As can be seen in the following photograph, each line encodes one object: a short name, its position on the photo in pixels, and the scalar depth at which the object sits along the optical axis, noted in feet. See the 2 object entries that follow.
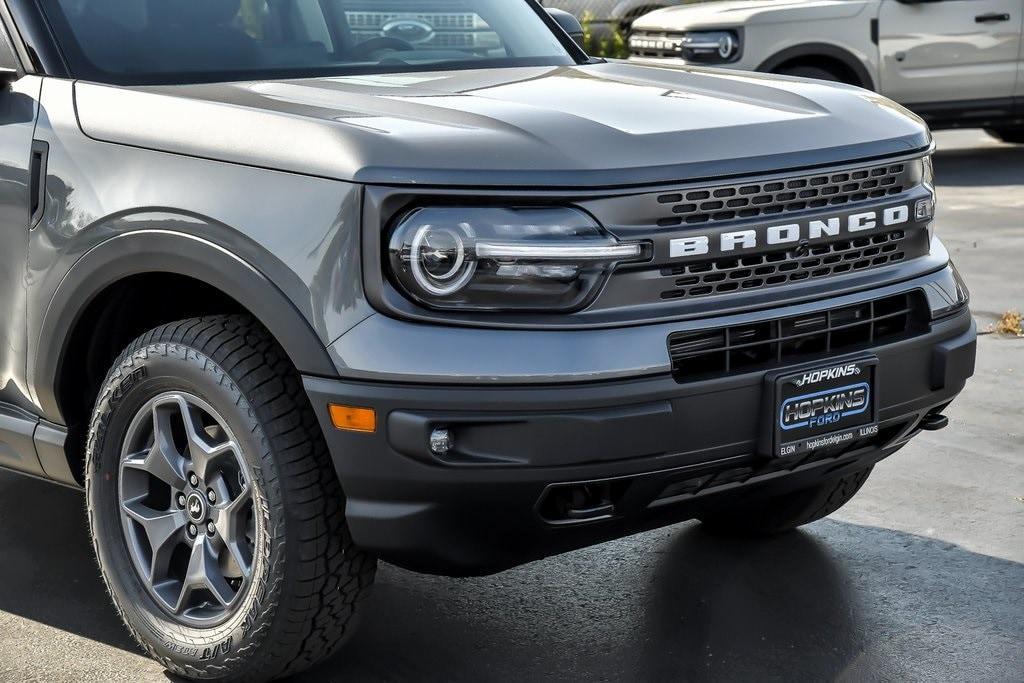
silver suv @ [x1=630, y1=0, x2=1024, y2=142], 34.86
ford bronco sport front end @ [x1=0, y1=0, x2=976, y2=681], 8.79
